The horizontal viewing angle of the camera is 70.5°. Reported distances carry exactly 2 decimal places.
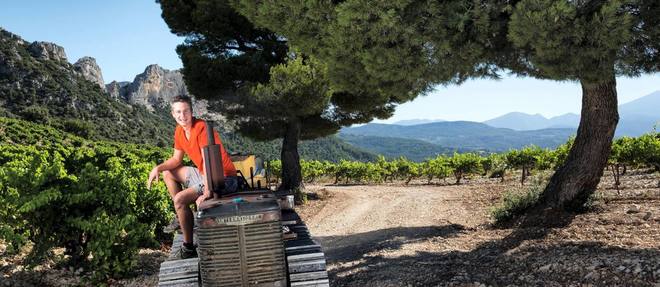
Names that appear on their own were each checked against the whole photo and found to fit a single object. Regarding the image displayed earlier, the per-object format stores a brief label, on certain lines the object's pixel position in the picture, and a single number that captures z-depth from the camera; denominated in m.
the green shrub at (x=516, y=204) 9.58
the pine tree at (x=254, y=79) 15.66
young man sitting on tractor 4.88
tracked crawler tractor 4.32
